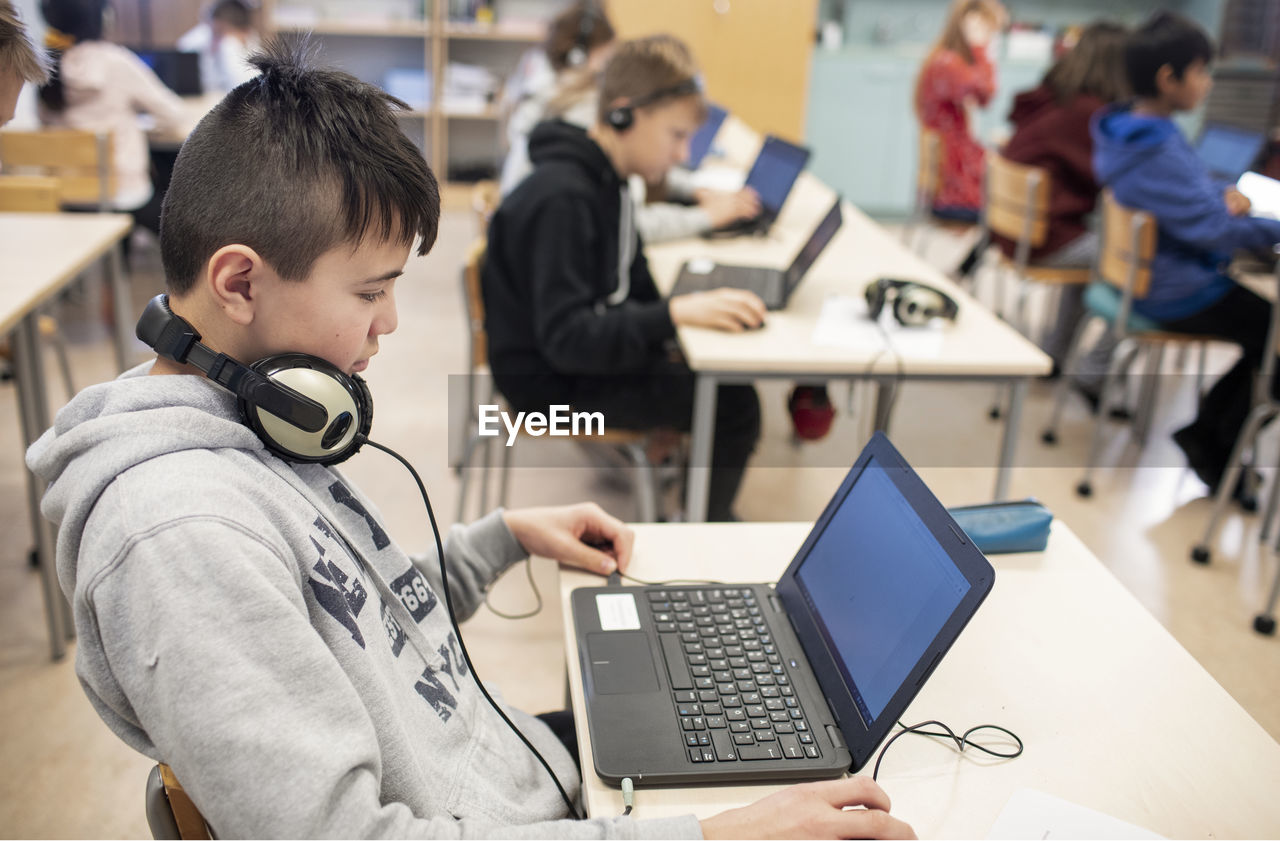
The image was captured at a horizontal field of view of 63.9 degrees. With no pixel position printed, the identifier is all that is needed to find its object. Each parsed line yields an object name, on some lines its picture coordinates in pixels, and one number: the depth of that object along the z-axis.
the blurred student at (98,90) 3.45
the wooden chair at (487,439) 2.03
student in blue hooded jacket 2.57
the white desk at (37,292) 1.81
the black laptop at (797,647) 0.79
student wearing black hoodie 1.89
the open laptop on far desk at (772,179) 2.60
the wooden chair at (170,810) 0.68
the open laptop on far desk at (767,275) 2.00
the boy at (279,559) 0.61
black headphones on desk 1.91
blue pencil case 1.10
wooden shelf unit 5.00
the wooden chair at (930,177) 3.93
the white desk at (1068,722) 0.78
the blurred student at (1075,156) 3.28
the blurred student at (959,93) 4.00
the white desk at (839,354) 1.74
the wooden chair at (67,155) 2.89
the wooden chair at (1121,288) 2.56
